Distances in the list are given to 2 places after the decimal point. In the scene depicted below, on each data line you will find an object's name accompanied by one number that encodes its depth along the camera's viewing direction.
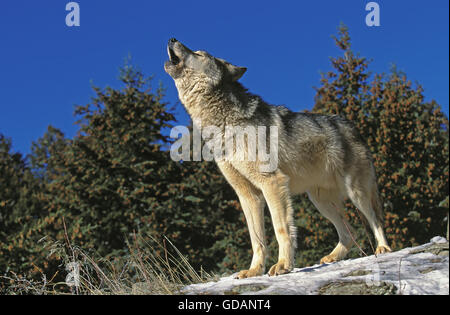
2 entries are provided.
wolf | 4.63
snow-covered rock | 3.11
